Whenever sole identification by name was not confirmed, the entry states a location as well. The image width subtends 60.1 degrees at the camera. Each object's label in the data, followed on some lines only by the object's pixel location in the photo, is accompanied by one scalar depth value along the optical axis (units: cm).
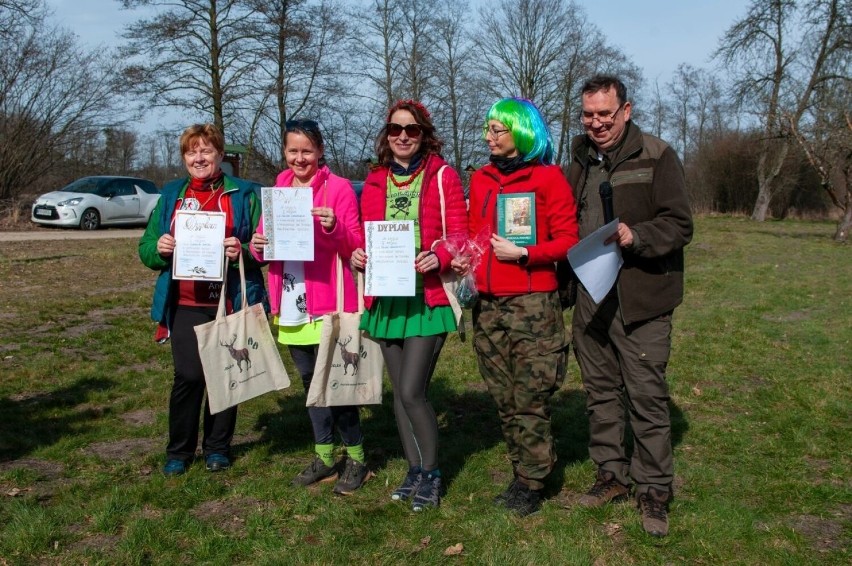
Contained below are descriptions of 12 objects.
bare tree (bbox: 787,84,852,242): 2173
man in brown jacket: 359
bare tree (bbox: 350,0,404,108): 3359
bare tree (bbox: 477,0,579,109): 3738
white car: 1991
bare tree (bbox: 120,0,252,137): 2311
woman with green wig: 363
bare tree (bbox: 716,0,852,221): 3153
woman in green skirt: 378
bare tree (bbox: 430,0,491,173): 3331
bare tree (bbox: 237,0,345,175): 2444
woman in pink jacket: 401
